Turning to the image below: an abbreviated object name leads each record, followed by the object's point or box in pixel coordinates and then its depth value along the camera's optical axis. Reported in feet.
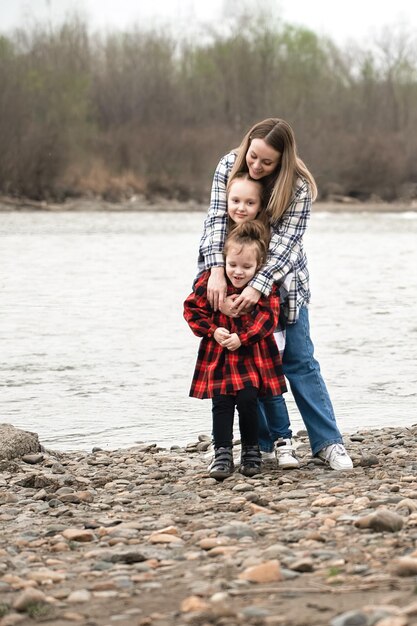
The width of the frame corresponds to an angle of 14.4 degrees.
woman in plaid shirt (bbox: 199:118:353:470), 24.98
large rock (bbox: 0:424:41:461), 30.22
